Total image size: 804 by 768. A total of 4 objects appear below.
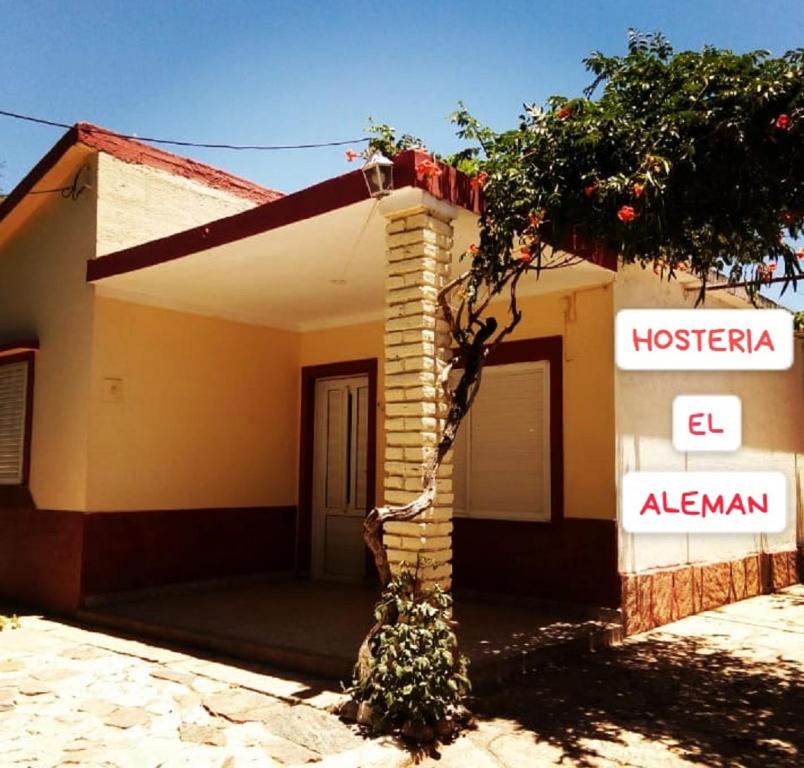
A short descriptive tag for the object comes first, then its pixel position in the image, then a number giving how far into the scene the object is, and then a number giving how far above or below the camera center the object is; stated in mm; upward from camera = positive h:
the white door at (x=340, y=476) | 8469 -90
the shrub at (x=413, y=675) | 3898 -1076
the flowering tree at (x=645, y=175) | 4266 +1740
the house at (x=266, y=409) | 6516 +593
